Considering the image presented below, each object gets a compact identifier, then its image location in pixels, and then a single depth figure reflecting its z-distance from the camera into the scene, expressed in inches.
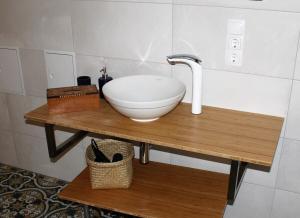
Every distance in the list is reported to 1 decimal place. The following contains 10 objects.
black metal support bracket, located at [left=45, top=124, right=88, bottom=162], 65.4
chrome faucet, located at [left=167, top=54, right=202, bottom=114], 61.2
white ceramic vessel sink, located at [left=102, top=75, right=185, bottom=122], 56.7
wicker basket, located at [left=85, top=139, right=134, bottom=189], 65.3
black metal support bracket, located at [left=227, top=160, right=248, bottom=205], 54.7
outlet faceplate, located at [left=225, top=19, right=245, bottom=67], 60.1
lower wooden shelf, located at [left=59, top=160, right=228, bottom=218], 61.8
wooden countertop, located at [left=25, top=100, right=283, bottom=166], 53.1
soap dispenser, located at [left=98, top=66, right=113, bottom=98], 70.5
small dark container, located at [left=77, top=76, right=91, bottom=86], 72.3
